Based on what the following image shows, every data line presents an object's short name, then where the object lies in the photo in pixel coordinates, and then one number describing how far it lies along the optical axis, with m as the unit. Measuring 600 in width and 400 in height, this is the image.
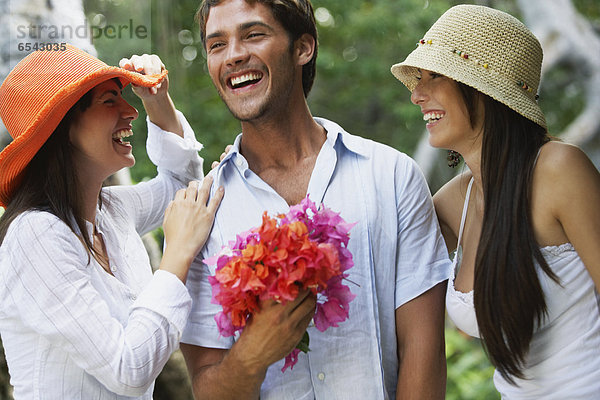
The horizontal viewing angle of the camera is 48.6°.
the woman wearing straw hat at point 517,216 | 2.11
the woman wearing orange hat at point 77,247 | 1.95
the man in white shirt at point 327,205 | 2.18
